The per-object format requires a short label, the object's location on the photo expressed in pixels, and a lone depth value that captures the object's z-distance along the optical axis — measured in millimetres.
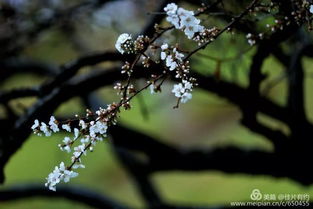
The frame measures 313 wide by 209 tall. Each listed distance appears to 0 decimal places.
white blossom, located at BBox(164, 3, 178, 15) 3596
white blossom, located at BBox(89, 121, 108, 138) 4102
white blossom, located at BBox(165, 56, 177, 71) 3908
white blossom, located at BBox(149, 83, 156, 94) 3996
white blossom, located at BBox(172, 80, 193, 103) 3963
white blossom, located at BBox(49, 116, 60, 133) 4340
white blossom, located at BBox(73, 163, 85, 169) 4338
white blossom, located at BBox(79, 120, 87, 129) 4148
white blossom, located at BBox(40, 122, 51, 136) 4344
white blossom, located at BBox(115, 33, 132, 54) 3934
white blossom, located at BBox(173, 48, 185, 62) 3919
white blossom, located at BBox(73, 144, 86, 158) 4254
